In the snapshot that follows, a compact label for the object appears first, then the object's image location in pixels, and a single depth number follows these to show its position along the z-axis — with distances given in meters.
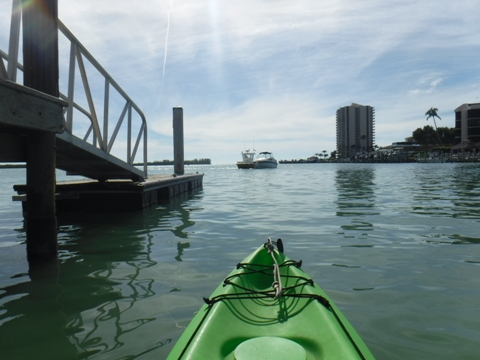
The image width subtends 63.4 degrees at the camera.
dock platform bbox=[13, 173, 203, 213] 11.60
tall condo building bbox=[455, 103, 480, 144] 94.19
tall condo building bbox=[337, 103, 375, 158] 174.00
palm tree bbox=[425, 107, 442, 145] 114.56
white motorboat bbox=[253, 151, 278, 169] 74.75
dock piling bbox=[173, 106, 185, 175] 20.53
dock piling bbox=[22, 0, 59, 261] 5.49
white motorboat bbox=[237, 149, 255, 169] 76.73
